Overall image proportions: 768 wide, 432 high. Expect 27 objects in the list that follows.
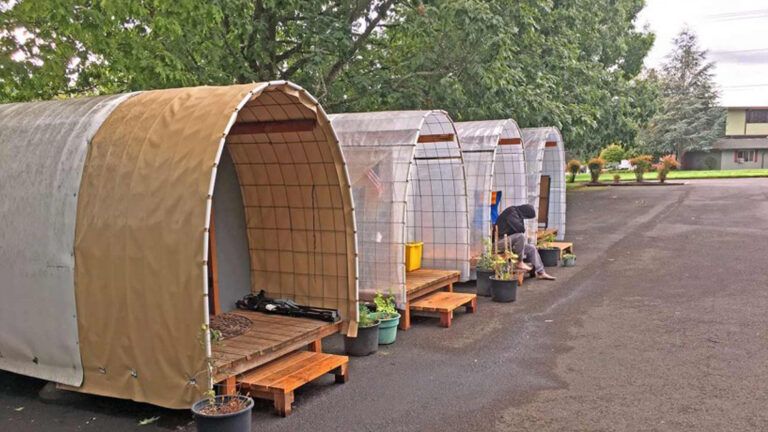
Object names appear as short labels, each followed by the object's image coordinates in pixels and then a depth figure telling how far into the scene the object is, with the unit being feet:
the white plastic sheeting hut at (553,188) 48.73
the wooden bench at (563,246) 43.46
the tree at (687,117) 161.07
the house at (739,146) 169.07
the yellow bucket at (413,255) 32.65
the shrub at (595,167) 110.88
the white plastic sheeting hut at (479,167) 36.17
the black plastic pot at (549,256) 42.49
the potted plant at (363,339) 23.38
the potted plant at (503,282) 32.09
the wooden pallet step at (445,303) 27.73
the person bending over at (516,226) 36.58
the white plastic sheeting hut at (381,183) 26.91
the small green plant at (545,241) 42.94
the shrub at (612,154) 154.71
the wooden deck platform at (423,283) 27.53
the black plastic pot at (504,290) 32.04
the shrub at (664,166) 105.60
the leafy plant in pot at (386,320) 24.89
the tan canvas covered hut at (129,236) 16.17
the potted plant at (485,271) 33.91
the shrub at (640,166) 108.68
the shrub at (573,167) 107.14
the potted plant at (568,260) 42.55
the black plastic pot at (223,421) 14.75
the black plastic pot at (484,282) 33.86
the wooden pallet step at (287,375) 17.71
